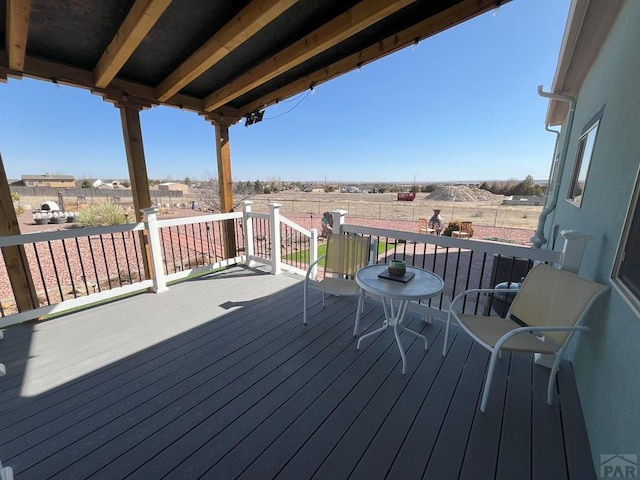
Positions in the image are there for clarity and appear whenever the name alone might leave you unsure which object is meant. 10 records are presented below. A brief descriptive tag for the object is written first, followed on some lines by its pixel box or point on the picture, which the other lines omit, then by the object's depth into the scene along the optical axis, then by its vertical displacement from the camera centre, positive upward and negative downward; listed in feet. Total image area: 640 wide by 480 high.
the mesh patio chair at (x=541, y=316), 4.78 -2.73
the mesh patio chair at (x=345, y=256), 8.65 -2.46
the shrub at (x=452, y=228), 34.14 -5.64
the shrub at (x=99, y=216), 30.71 -3.90
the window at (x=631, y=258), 3.81 -1.14
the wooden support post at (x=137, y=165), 10.22 +0.80
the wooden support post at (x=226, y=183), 13.11 +0.09
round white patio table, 5.97 -2.51
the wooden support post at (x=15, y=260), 7.69 -2.37
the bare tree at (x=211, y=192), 45.52 -1.50
